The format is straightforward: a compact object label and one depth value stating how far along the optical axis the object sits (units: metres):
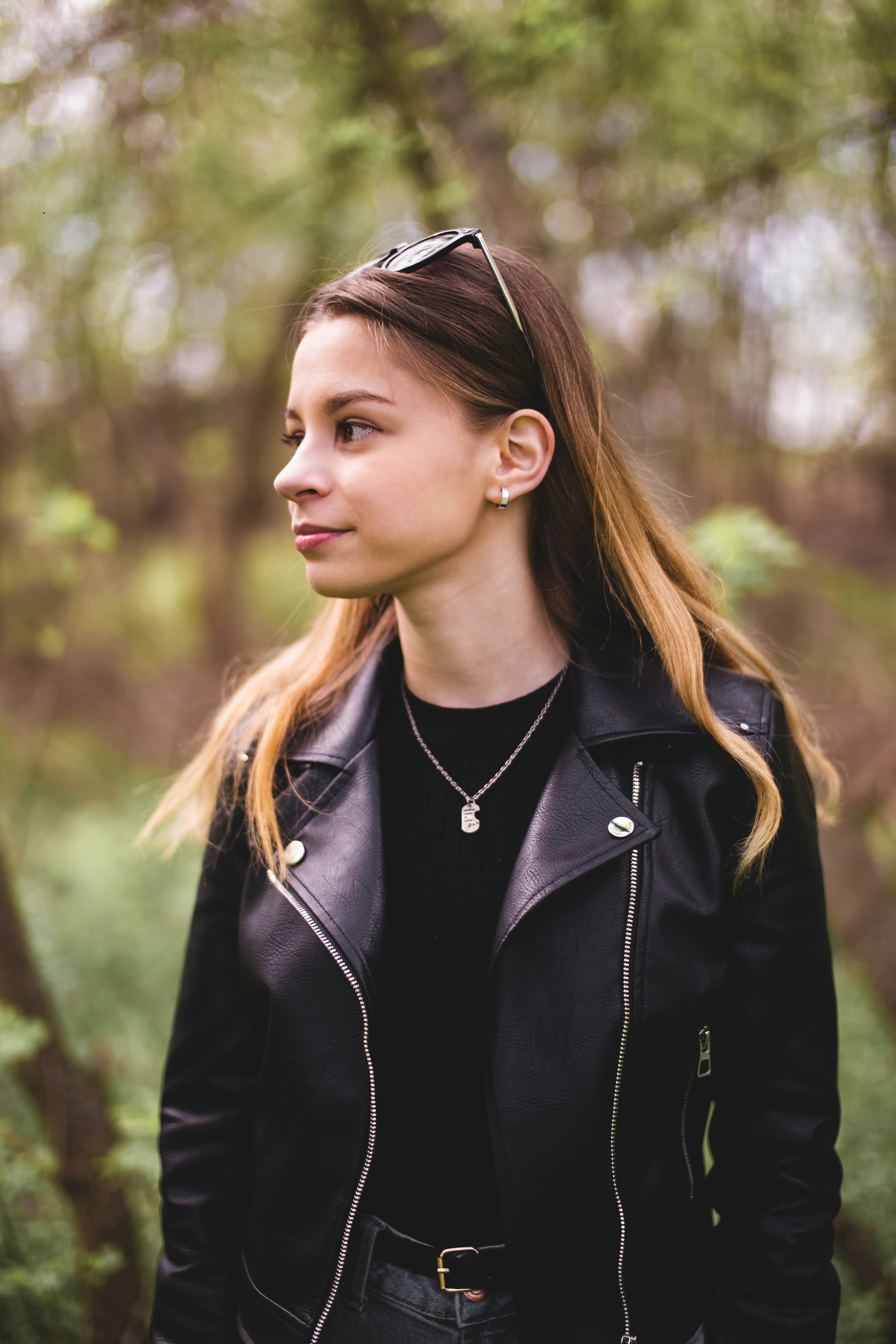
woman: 1.19
